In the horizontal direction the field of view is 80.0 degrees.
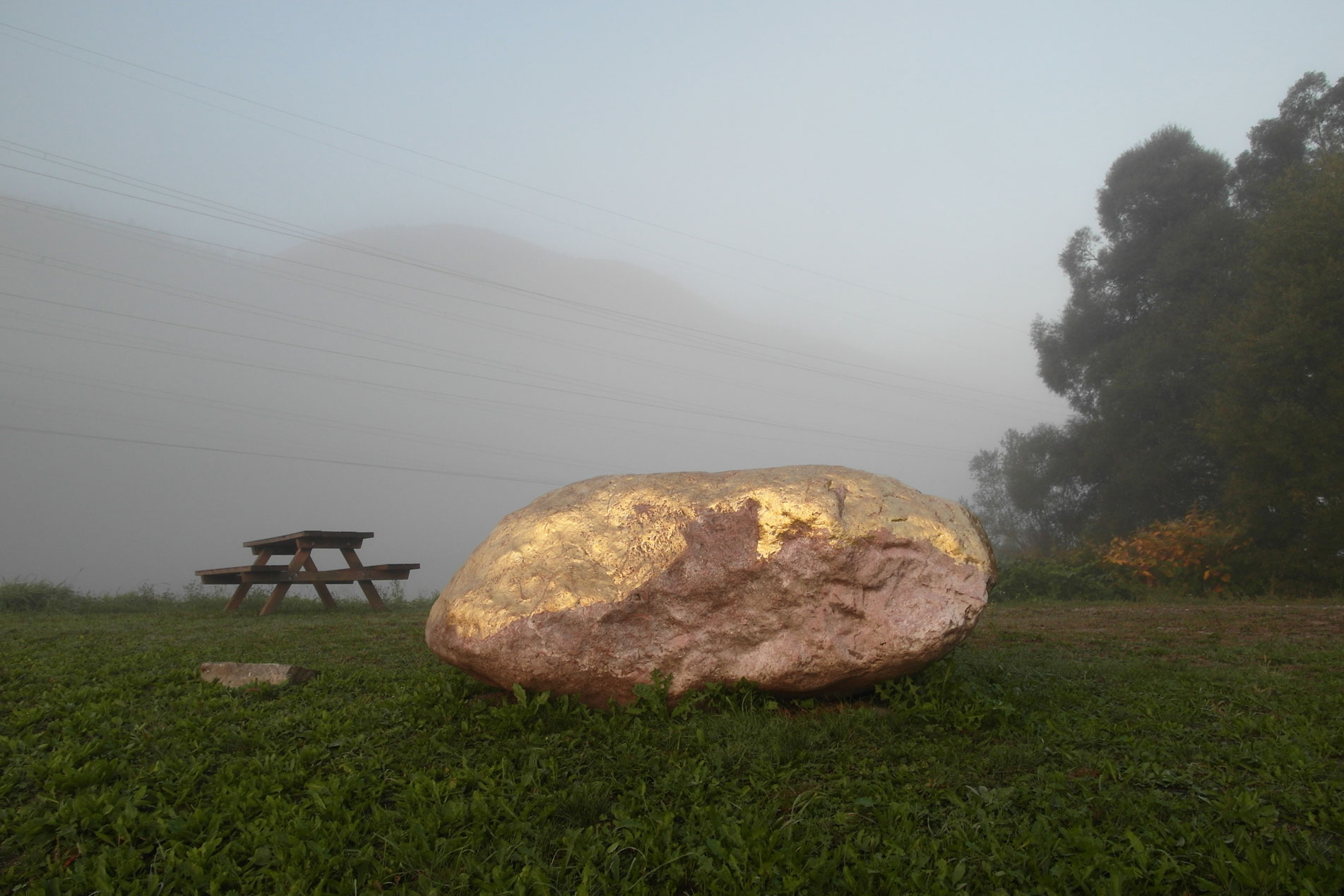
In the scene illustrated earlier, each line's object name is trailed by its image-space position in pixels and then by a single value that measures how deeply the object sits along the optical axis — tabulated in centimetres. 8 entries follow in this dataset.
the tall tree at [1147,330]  2081
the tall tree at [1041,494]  2386
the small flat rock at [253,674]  580
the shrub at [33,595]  1282
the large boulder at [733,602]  498
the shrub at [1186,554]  1591
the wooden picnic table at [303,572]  1226
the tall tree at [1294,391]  1465
